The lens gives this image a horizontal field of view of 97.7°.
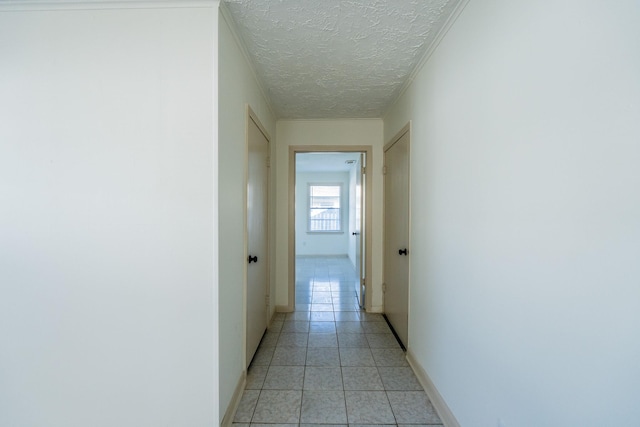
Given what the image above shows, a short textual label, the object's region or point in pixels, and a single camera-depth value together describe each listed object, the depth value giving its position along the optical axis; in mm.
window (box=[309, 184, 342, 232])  7828
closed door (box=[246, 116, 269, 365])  2162
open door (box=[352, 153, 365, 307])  3619
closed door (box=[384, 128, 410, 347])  2480
